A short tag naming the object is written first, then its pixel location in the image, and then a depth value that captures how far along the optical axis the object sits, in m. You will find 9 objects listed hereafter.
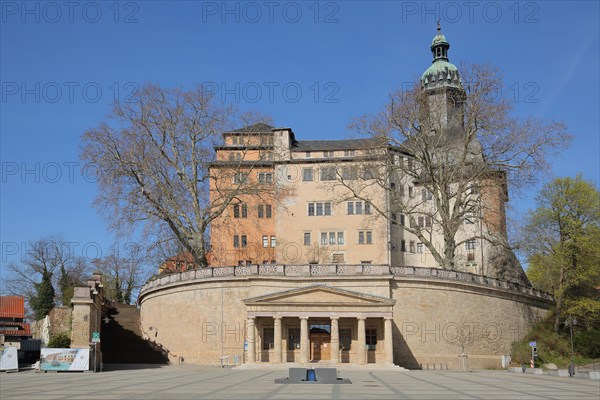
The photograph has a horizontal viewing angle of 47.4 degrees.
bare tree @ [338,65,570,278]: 57.22
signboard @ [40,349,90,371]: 43.03
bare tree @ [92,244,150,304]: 97.06
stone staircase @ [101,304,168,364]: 56.41
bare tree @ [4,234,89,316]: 85.36
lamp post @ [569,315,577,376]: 43.62
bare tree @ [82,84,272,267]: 57.62
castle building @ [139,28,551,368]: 50.12
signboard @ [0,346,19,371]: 44.09
